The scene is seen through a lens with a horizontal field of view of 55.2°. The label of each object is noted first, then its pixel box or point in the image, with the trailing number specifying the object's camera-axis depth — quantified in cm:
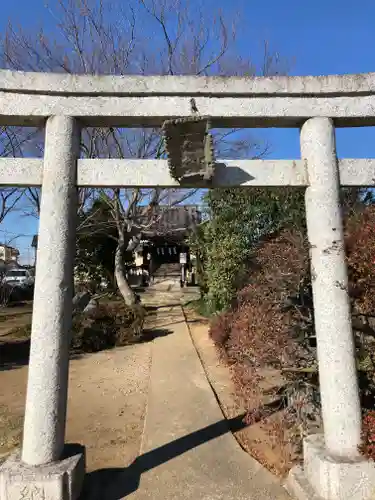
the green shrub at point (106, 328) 1023
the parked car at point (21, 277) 2411
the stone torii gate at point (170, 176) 320
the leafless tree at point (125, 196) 1236
